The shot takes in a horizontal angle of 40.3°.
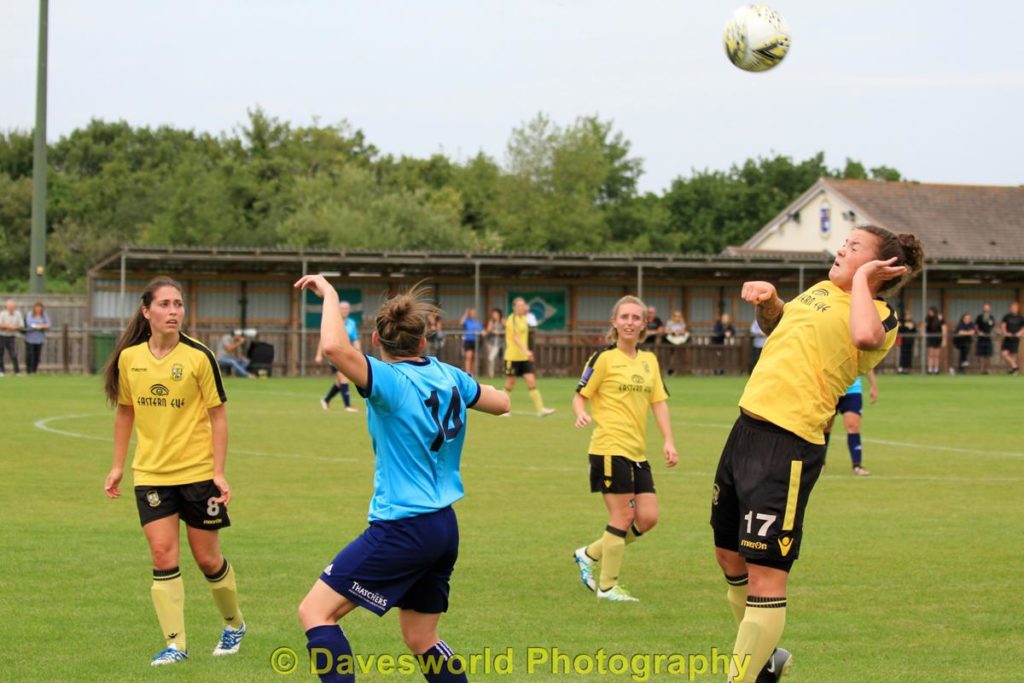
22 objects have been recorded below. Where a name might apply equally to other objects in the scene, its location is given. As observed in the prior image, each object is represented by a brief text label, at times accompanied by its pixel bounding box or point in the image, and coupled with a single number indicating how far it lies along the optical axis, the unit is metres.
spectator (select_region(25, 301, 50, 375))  38.66
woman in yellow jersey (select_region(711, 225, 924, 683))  6.12
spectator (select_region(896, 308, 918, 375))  44.31
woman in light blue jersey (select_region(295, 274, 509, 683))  5.53
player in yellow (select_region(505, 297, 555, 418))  27.95
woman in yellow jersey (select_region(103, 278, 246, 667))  7.45
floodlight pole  43.00
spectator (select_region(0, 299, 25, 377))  38.25
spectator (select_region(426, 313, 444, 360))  40.69
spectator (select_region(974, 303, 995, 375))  44.34
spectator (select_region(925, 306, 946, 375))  44.28
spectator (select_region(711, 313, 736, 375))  43.16
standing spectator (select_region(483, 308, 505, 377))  40.42
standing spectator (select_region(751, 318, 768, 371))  43.08
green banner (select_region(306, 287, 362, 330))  44.72
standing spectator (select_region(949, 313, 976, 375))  43.84
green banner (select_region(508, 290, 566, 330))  46.22
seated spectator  38.72
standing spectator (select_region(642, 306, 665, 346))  41.86
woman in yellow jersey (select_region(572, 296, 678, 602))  9.46
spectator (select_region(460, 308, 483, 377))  38.72
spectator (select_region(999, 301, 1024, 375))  44.06
